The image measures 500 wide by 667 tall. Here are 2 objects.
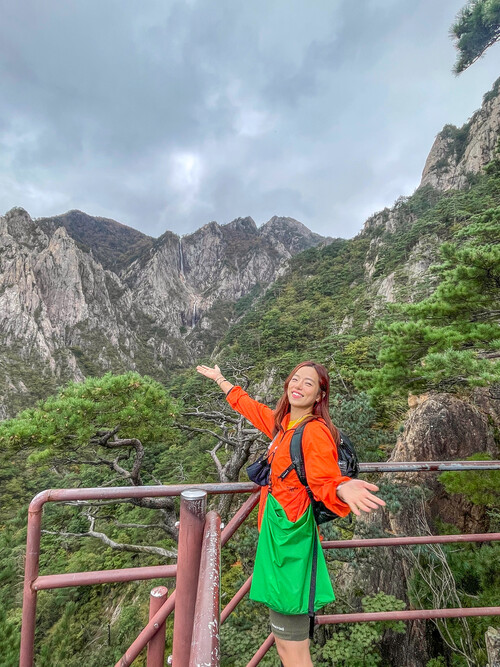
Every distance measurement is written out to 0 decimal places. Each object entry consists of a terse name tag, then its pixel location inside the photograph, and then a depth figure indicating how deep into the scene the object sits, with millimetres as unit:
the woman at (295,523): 1057
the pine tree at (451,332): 3645
